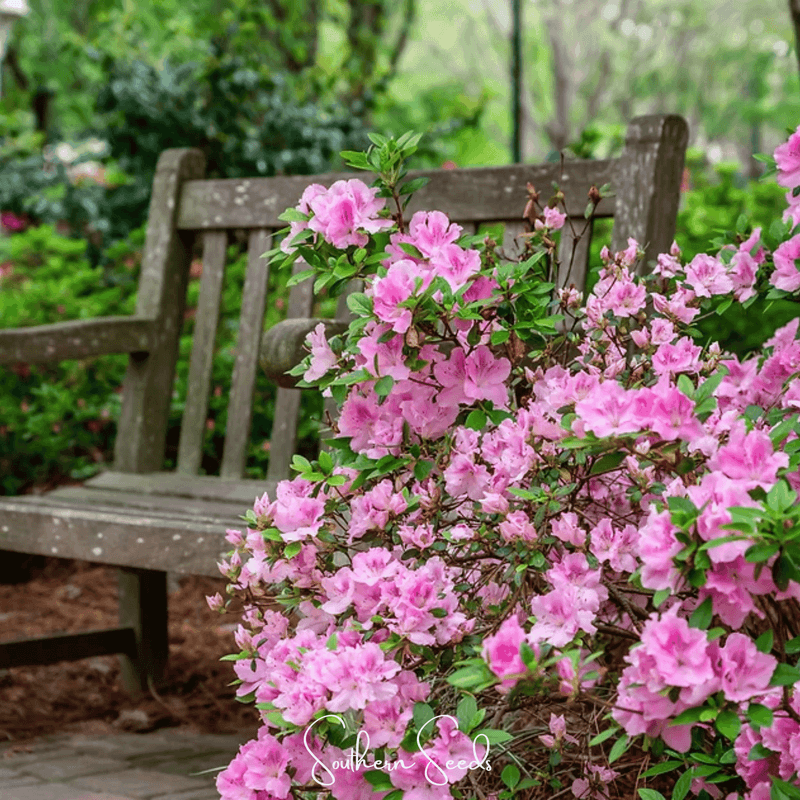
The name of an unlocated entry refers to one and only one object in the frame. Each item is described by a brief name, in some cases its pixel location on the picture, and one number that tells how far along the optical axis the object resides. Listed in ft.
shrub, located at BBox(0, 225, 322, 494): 14.84
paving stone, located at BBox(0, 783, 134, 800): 7.89
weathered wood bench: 7.80
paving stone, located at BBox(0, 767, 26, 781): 8.48
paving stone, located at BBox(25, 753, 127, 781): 8.61
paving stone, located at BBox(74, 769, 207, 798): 8.21
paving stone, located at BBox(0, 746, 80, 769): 8.95
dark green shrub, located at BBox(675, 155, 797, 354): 14.20
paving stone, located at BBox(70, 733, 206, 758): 9.46
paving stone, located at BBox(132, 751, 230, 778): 8.91
